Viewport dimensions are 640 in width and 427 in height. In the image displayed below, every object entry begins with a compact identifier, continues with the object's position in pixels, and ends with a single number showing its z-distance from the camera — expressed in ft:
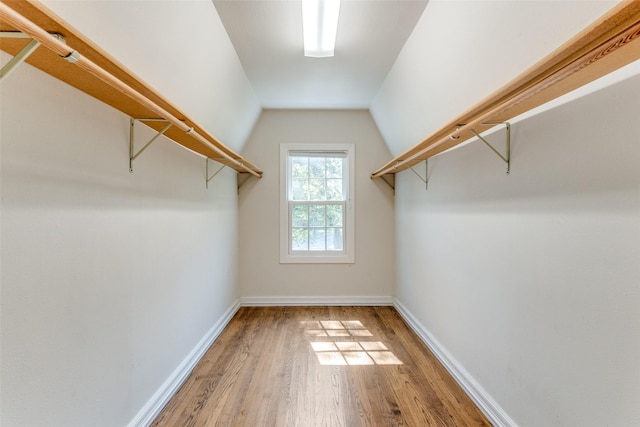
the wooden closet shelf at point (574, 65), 2.11
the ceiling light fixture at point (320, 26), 4.98
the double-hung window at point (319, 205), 11.49
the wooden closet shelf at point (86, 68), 2.25
